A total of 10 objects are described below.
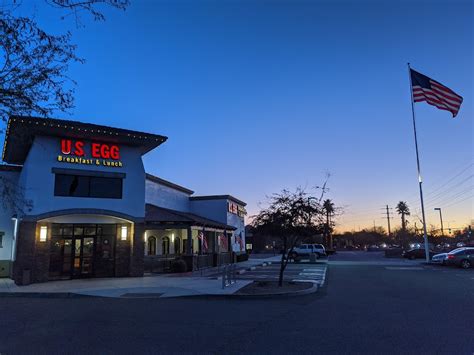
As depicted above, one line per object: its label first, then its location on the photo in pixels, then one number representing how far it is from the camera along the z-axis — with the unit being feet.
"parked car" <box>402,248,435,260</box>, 148.56
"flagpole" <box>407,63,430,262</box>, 112.66
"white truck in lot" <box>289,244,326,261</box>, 134.27
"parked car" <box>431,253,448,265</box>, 101.87
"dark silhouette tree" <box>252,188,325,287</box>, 56.75
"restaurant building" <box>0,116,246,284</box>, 62.95
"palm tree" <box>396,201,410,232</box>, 334.24
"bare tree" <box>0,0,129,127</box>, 19.03
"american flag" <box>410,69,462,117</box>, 87.04
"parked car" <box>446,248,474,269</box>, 95.50
